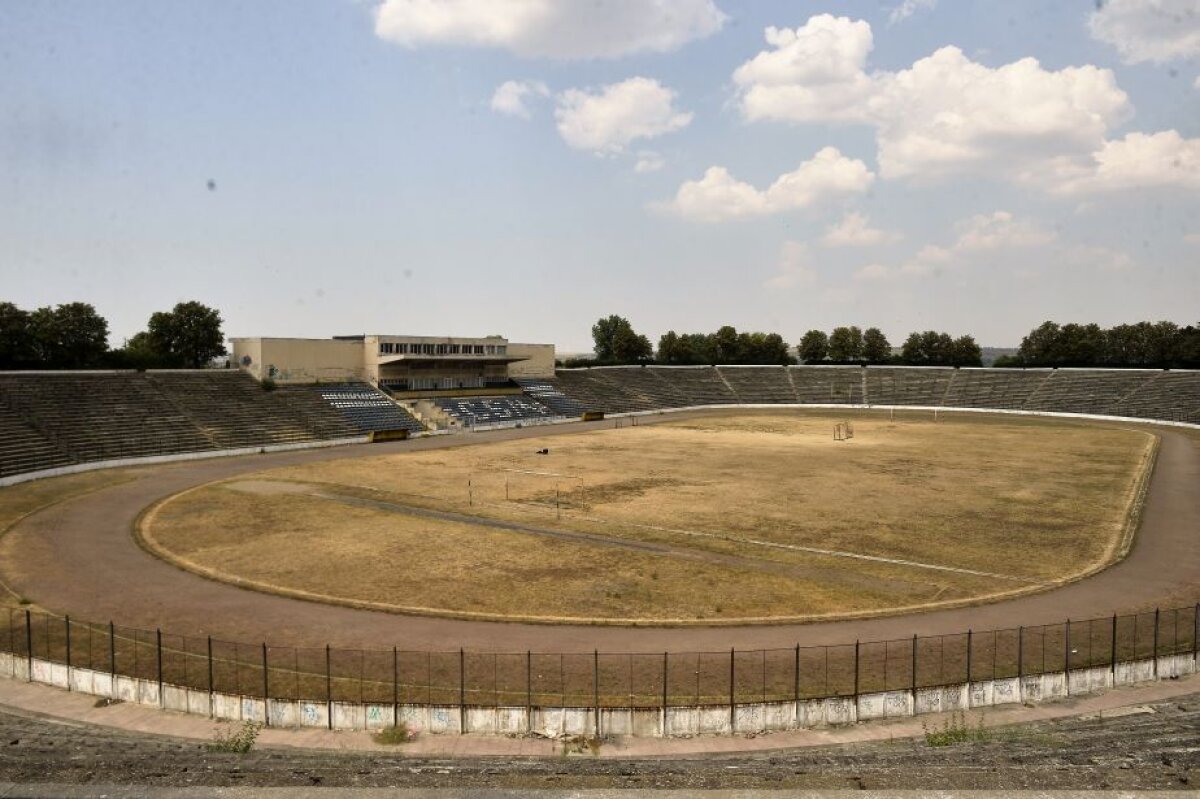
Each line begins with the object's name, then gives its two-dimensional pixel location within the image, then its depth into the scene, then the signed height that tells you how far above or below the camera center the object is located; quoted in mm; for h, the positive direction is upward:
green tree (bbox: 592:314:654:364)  171875 +6207
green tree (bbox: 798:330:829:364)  174500 +6128
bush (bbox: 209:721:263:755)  18359 -8857
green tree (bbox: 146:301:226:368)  110562 +6135
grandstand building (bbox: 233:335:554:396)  99438 +2073
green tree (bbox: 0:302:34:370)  94750 +5205
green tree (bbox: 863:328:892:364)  169500 +5715
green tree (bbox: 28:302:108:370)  100625 +5511
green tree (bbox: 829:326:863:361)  171750 +6430
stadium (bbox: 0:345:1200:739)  22125 -8605
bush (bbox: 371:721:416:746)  19297 -8954
